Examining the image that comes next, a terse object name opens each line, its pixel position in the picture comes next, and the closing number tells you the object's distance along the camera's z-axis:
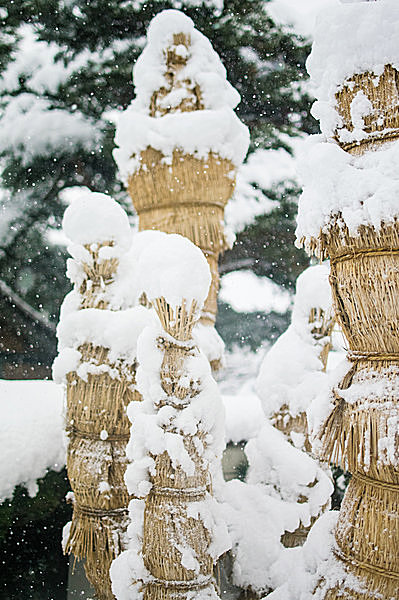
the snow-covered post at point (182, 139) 1.72
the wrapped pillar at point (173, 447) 1.01
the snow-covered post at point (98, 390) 1.39
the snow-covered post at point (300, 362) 1.65
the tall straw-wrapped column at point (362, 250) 0.85
